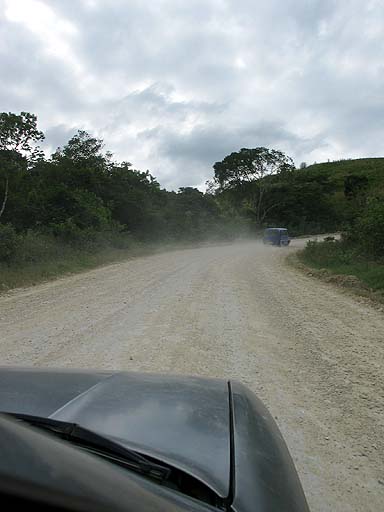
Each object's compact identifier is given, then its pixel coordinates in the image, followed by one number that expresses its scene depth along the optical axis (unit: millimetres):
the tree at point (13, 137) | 17344
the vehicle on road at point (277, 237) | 35594
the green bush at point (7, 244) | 14566
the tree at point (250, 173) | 49688
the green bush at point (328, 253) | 16688
